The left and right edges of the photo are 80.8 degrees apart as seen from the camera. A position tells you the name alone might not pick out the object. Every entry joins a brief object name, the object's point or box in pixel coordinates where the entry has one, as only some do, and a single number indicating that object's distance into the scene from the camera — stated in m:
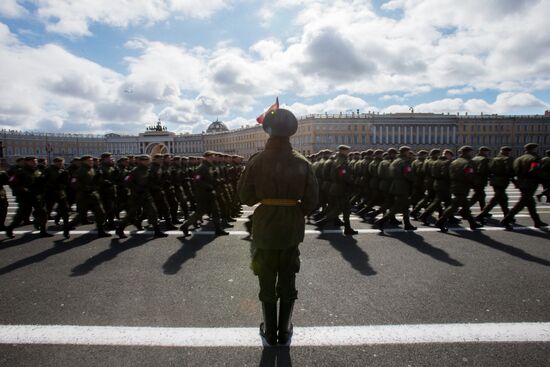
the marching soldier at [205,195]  8.23
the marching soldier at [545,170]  8.23
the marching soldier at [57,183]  8.60
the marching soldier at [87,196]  7.98
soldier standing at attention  3.05
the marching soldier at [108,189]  9.26
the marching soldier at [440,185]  8.78
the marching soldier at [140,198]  7.97
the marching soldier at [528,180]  8.09
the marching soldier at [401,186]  8.08
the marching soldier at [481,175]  8.80
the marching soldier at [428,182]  9.94
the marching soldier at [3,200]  8.40
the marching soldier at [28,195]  8.27
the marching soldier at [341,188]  7.94
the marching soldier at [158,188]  8.55
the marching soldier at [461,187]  7.85
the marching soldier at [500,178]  8.75
